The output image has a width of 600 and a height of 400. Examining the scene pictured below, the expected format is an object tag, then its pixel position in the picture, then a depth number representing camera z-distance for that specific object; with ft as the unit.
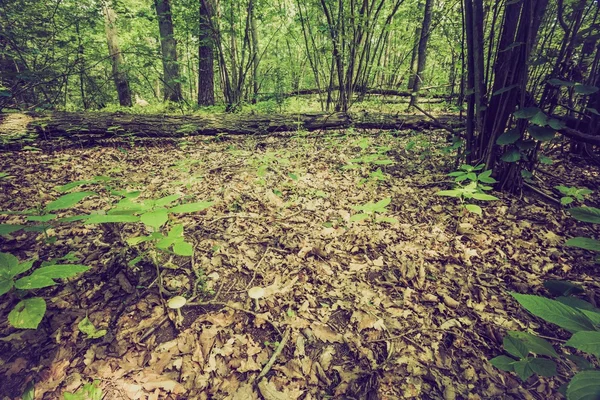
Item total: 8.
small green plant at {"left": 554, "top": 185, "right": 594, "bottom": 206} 7.77
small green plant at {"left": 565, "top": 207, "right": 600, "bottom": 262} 4.05
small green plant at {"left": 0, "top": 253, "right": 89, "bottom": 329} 3.81
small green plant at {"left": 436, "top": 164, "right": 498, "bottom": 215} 6.84
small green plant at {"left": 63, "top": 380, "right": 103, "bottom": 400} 3.94
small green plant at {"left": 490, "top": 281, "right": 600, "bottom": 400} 2.58
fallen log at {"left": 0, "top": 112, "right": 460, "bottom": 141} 16.61
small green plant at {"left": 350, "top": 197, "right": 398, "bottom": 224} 6.78
